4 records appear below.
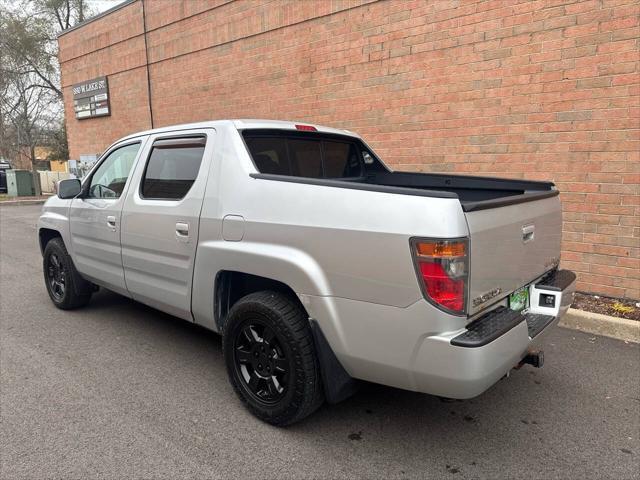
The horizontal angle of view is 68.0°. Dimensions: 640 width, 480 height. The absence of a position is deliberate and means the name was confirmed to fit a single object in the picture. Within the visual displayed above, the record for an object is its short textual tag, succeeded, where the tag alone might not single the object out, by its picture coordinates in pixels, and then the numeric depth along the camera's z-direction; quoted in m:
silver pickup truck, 2.22
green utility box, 20.81
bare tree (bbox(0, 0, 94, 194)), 20.16
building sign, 13.57
